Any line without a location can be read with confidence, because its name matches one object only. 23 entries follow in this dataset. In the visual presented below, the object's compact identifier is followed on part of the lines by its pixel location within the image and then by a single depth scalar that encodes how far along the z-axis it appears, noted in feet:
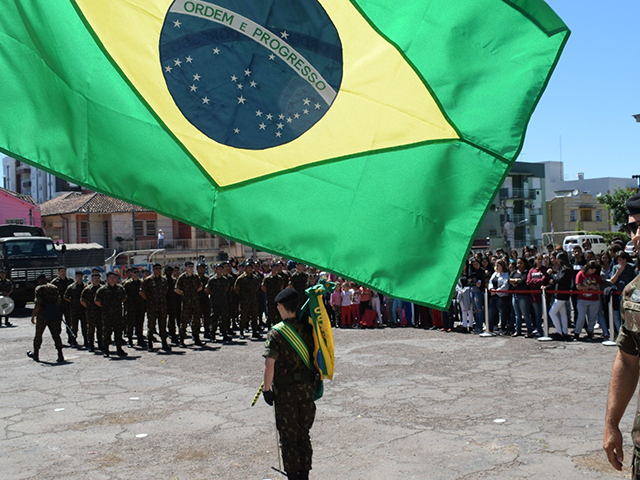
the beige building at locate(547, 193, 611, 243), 261.95
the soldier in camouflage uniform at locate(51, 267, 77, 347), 55.31
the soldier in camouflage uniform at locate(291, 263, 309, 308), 62.23
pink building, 162.44
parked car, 155.74
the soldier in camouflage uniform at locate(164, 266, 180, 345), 53.26
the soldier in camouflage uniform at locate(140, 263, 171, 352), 51.19
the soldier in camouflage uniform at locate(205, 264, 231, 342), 55.26
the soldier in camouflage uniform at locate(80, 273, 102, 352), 51.19
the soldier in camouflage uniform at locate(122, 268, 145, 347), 53.06
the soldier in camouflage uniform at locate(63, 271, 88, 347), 55.11
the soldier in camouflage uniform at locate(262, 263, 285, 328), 60.37
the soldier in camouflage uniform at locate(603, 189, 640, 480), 11.07
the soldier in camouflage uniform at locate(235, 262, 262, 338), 56.91
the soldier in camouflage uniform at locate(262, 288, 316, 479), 18.54
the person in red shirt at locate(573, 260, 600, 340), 46.55
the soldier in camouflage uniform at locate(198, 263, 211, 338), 55.72
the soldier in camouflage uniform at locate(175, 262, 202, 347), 52.39
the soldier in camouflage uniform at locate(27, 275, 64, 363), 46.32
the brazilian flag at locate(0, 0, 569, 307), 10.71
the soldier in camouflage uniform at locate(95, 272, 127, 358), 48.47
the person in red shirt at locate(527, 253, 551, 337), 48.92
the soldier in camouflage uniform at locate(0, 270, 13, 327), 78.79
